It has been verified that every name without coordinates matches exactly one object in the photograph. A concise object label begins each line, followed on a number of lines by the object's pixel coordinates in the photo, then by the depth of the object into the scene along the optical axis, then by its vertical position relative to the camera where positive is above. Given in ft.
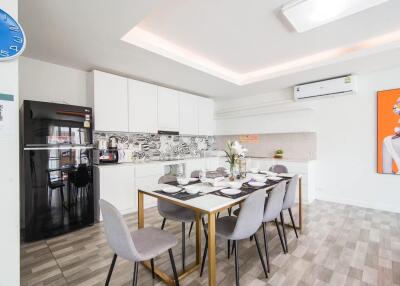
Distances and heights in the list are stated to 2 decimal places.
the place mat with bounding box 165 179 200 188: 7.01 -1.50
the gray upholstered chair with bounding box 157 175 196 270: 6.30 -2.42
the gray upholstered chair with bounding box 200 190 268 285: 4.91 -2.12
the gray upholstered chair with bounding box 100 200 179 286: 3.98 -2.33
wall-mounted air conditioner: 11.15 +3.14
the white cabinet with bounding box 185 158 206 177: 13.71 -1.67
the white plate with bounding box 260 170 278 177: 8.80 -1.52
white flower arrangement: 7.42 -0.38
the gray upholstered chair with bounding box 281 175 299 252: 7.35 -1.98
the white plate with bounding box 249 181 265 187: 6.79 -1.51
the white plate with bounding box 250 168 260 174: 9.36 -1.39
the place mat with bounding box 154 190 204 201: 5.36 -1.52
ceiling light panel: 5.92 +4.15
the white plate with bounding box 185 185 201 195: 5.68 -1.41
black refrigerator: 7.57 -1.03
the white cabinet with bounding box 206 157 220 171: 15.48 -1.76
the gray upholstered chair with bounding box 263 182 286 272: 5.93 -1.94
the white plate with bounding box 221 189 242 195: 5.77 -1.50
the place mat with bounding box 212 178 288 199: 5.59 -1.53
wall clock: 4.00 +2.22
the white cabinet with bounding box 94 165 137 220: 9.71 -2.19
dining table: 4.59 -1.54
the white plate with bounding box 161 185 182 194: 5.94 -1.47
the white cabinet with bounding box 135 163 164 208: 11.15 -1.96
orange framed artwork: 10.51 +0.43
